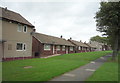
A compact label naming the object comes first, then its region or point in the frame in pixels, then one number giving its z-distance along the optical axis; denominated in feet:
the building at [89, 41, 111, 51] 216.08
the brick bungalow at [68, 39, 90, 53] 106.73
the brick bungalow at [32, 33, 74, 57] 61.43
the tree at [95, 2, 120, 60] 41.87
